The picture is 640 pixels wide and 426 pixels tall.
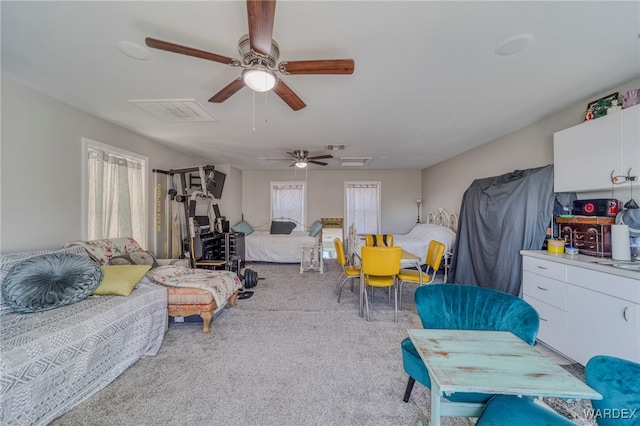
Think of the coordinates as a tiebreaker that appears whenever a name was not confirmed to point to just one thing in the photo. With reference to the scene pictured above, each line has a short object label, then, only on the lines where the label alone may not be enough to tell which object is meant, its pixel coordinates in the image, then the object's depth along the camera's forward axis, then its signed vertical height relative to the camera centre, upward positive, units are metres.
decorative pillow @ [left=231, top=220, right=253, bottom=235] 6.36 -0.35
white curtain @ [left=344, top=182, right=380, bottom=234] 6.99 +0.29
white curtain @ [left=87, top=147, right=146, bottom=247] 3.00 +0.25
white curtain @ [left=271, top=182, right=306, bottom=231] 7.03 +0.35
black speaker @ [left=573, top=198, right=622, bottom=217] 2.17 +0.07
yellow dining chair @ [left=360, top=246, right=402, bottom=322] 2.85 -0.58
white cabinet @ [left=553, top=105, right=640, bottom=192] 1.92 +0.56
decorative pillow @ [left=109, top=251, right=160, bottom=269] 2.62 -0.52
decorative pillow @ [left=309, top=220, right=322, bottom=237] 5.95 -0.38
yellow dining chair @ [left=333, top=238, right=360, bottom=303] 3.35 -0.78
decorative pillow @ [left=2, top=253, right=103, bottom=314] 1.78 -0.53
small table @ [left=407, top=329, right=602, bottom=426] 0.85 -0.61
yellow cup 2.46 -0.32
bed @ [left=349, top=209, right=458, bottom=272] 4.62 -0.47
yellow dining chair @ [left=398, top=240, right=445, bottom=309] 3.07 -0.76
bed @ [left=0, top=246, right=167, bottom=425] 1.34 -0.90
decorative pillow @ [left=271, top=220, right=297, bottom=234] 6.67 -0.35
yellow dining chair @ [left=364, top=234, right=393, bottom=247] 4.13 -0.46
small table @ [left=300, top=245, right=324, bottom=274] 5.43 -1.01
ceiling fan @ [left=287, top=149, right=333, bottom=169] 4.41 +1.05
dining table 3.05 -0.62
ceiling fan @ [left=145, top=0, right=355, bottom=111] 1.24 +0.93
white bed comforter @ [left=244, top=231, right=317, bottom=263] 5.80 -0.78
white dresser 1.67 -0.72
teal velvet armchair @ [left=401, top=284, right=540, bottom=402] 1.38 -0.62
